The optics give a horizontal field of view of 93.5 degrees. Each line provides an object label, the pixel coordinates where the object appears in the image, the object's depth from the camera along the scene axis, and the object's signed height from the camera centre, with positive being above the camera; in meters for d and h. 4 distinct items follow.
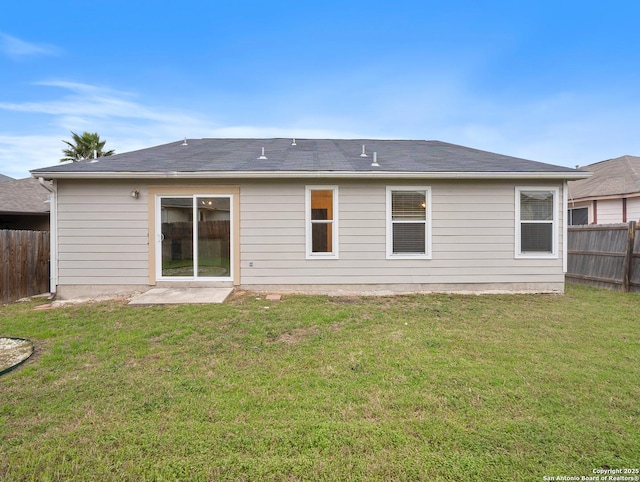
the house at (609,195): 9.95 +1.52
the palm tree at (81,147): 19.69 +5.87
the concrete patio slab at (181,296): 5.48 -1.15
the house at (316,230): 6.27 +0.16
